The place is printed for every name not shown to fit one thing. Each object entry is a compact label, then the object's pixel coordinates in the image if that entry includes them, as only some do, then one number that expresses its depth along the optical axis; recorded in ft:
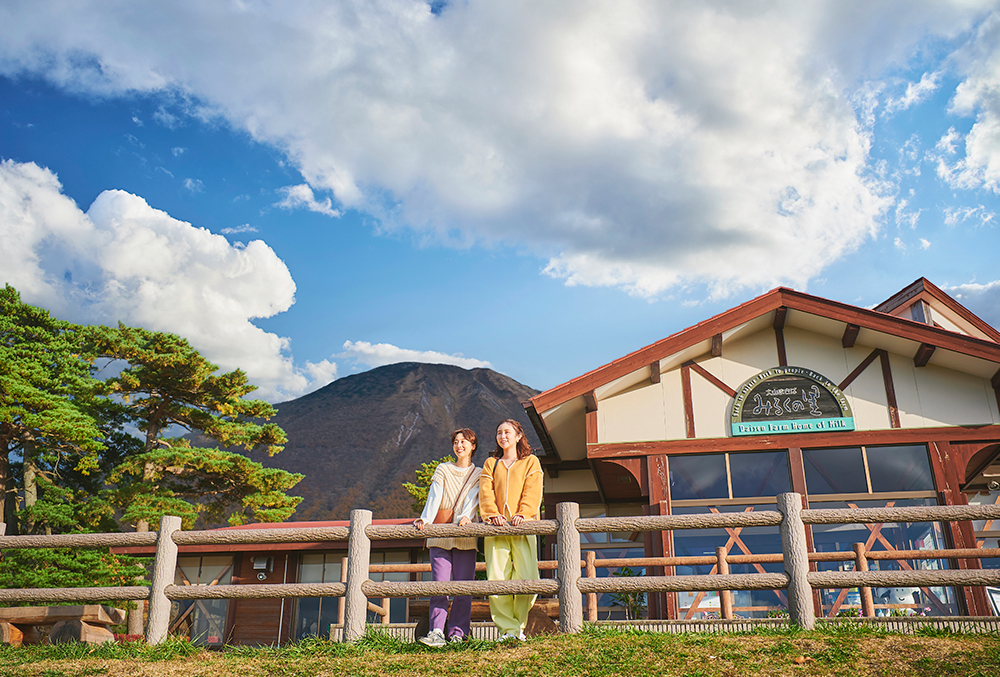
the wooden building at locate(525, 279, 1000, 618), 38.52
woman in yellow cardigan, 21.11
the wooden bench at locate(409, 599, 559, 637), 26.37
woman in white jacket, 20.99
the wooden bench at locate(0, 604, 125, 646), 27.37
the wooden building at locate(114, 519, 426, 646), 53.36
